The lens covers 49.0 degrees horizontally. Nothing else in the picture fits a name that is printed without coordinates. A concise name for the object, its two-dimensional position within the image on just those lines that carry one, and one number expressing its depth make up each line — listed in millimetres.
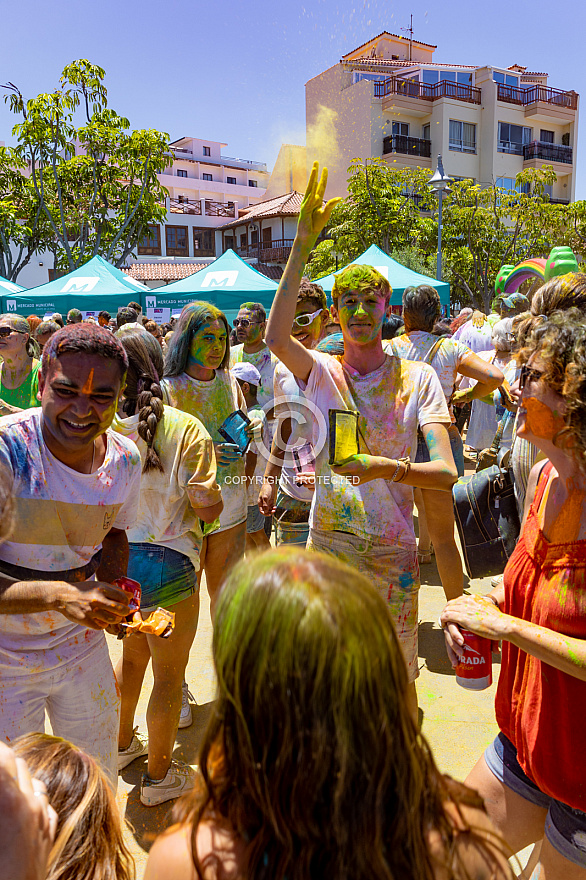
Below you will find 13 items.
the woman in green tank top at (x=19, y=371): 5098
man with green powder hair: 2502
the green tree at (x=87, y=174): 18859
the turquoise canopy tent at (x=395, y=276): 11602
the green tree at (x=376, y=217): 23109
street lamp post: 14883
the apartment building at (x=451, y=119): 37125
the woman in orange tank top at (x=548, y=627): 1510
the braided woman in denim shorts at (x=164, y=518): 2570
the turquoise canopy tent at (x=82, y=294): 12227
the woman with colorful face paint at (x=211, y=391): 3258
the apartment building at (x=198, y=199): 46531
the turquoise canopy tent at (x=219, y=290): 11133
